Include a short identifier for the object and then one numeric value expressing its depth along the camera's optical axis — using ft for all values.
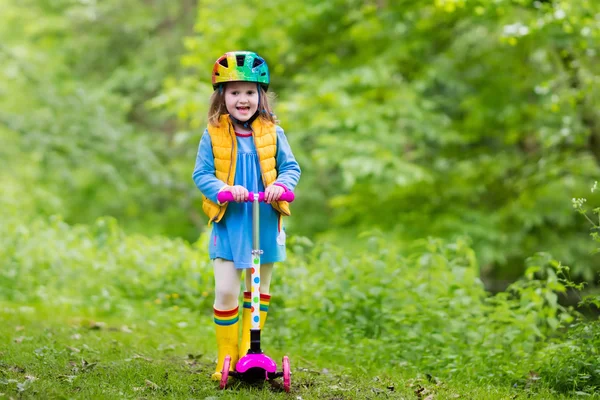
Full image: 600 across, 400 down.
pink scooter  29.07
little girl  29.78
